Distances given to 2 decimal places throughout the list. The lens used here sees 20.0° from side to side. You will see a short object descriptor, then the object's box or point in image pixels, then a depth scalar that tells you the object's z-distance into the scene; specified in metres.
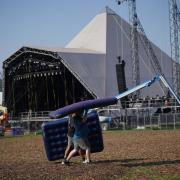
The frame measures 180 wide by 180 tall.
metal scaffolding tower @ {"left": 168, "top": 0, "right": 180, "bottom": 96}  63.62
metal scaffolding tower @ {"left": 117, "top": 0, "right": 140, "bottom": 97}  57.78
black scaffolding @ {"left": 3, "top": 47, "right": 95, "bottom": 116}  55.03
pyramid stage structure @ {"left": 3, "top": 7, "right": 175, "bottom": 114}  55.12
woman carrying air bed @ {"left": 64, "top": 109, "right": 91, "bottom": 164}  13.34
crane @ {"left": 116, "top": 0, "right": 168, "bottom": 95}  58.59
